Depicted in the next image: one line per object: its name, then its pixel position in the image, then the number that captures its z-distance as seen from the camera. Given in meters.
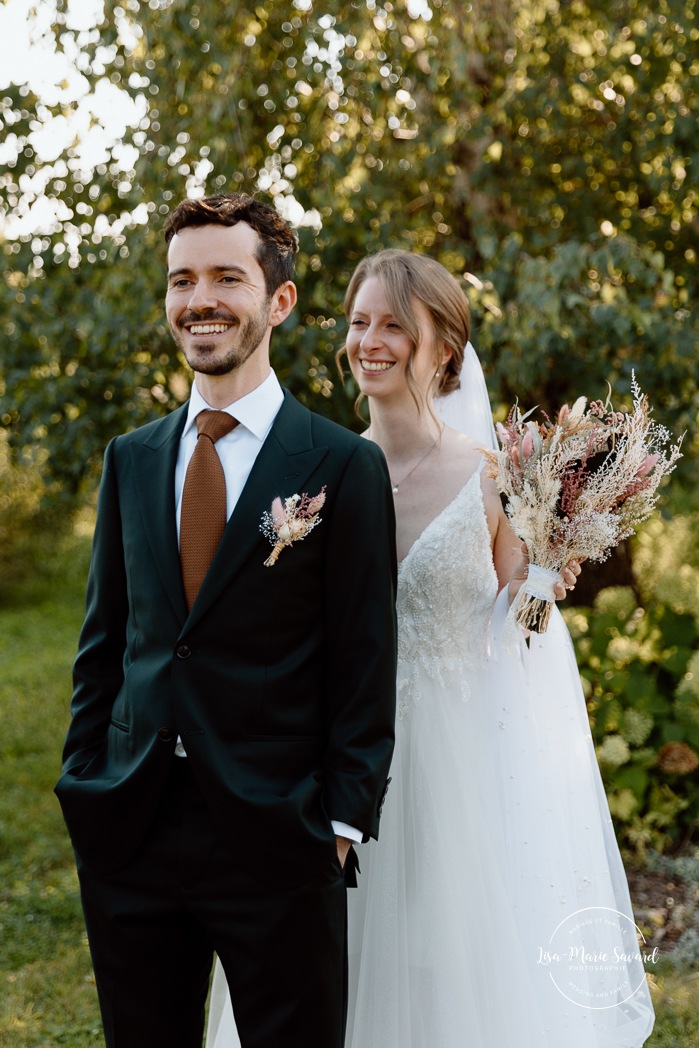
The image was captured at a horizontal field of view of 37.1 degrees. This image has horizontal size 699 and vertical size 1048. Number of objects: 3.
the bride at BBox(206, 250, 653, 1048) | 2.56
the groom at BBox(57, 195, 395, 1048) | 2.06
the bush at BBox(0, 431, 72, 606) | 13.57
